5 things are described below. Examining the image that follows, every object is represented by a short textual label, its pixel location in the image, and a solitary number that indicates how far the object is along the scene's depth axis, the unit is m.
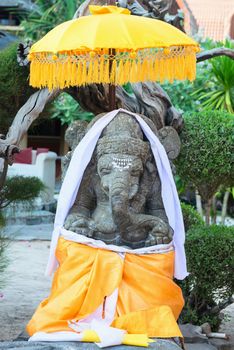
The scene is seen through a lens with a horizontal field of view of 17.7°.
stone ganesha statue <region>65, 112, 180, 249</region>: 4.06
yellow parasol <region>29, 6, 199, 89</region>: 4.13
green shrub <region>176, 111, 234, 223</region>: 5.44
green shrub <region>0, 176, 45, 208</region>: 6.04
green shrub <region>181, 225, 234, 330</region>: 5.21
